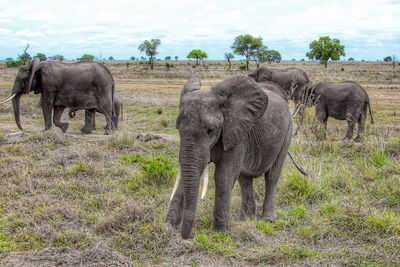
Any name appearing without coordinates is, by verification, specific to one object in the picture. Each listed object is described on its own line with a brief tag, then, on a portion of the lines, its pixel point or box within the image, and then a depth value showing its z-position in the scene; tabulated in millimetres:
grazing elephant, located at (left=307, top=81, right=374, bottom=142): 10805
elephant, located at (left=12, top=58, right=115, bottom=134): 10562
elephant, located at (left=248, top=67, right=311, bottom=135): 13586
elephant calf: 11609
